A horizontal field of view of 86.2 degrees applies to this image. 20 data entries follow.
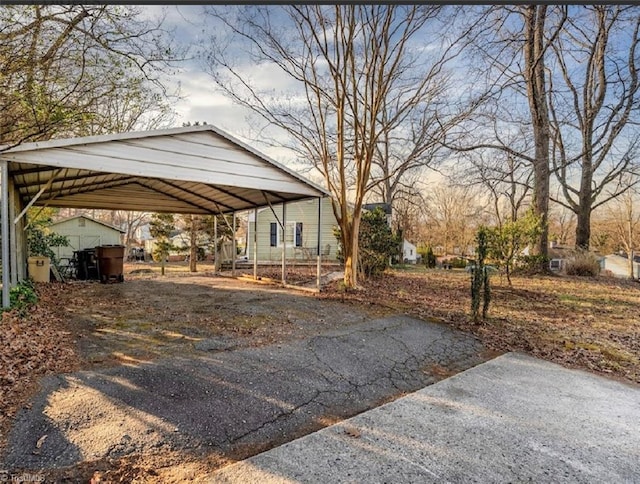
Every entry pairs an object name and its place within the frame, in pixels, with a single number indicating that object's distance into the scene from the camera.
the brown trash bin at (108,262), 10.48
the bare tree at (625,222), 19.38
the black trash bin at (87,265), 11.48
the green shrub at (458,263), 24.11
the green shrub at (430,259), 19.94
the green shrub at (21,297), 5.59
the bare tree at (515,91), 8.08
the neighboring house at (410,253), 28.11
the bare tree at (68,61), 3.96
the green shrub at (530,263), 10.56
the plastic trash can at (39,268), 9.56
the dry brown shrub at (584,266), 12.78
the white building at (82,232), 15.85
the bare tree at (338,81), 7.74
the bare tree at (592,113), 8.84
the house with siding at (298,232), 18.75
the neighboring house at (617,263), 26.80
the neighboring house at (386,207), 17.93
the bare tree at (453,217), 20.67
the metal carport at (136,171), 5.32
